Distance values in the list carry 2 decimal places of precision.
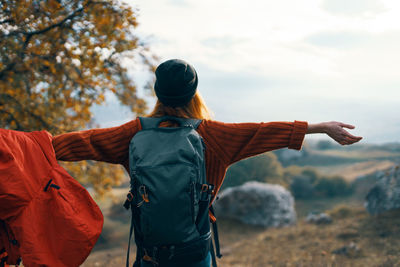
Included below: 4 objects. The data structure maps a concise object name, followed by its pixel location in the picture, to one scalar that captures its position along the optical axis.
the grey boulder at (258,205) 12.52
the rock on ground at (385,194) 7.73
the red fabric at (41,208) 1.85
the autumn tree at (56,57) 4.48
